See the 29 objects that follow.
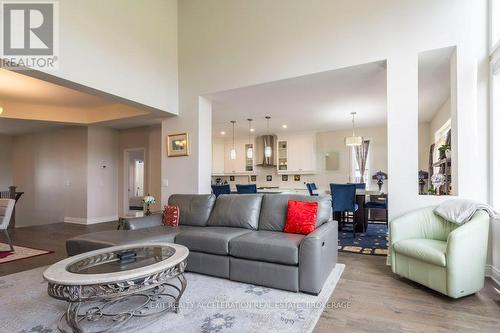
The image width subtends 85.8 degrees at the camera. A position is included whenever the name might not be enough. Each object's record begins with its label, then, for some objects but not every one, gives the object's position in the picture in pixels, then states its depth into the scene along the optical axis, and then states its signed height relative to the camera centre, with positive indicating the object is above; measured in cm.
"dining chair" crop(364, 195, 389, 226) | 535 -76
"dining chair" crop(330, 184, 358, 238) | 491 -57
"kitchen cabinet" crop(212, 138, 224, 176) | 931 +38
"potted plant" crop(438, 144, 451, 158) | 383 +24
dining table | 536 -100
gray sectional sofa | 255 -79
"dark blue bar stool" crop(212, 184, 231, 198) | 560 -44
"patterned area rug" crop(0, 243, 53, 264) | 383 -127
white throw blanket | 268 -44
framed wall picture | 494 +44
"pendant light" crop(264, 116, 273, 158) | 721 +45
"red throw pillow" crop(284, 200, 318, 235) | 305 -58
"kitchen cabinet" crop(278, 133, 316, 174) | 814 +43
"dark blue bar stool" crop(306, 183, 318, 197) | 614 -49
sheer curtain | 781 +32
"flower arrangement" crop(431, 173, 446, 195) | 364 -18
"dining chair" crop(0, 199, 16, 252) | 415 -66
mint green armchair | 235 -83
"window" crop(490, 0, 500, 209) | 290 +52
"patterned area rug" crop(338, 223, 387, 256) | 403 -126
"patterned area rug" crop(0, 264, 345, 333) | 201 -120
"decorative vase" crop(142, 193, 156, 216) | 416 -50
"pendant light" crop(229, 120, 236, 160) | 692 +41
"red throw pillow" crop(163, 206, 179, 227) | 387 -70
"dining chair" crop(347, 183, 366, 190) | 636 -45
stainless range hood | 857 +58
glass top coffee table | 176 -79
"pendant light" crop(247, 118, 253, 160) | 711 +104
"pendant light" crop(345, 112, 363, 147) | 599 +59
